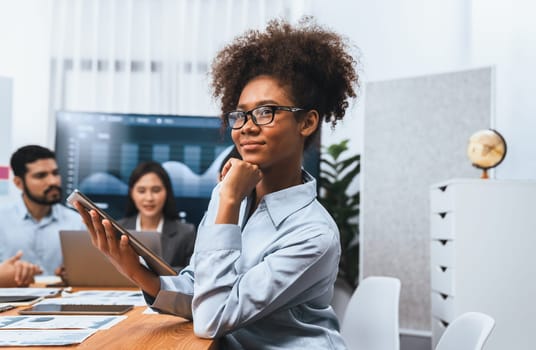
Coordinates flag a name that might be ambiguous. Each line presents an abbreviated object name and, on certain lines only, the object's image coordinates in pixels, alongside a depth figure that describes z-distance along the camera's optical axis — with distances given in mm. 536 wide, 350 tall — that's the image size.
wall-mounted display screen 3922
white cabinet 2703
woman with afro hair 1191
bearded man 3539
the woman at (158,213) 3498
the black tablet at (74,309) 1432
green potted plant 4230
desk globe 2930
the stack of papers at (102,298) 1656
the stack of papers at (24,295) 1650
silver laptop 2123
